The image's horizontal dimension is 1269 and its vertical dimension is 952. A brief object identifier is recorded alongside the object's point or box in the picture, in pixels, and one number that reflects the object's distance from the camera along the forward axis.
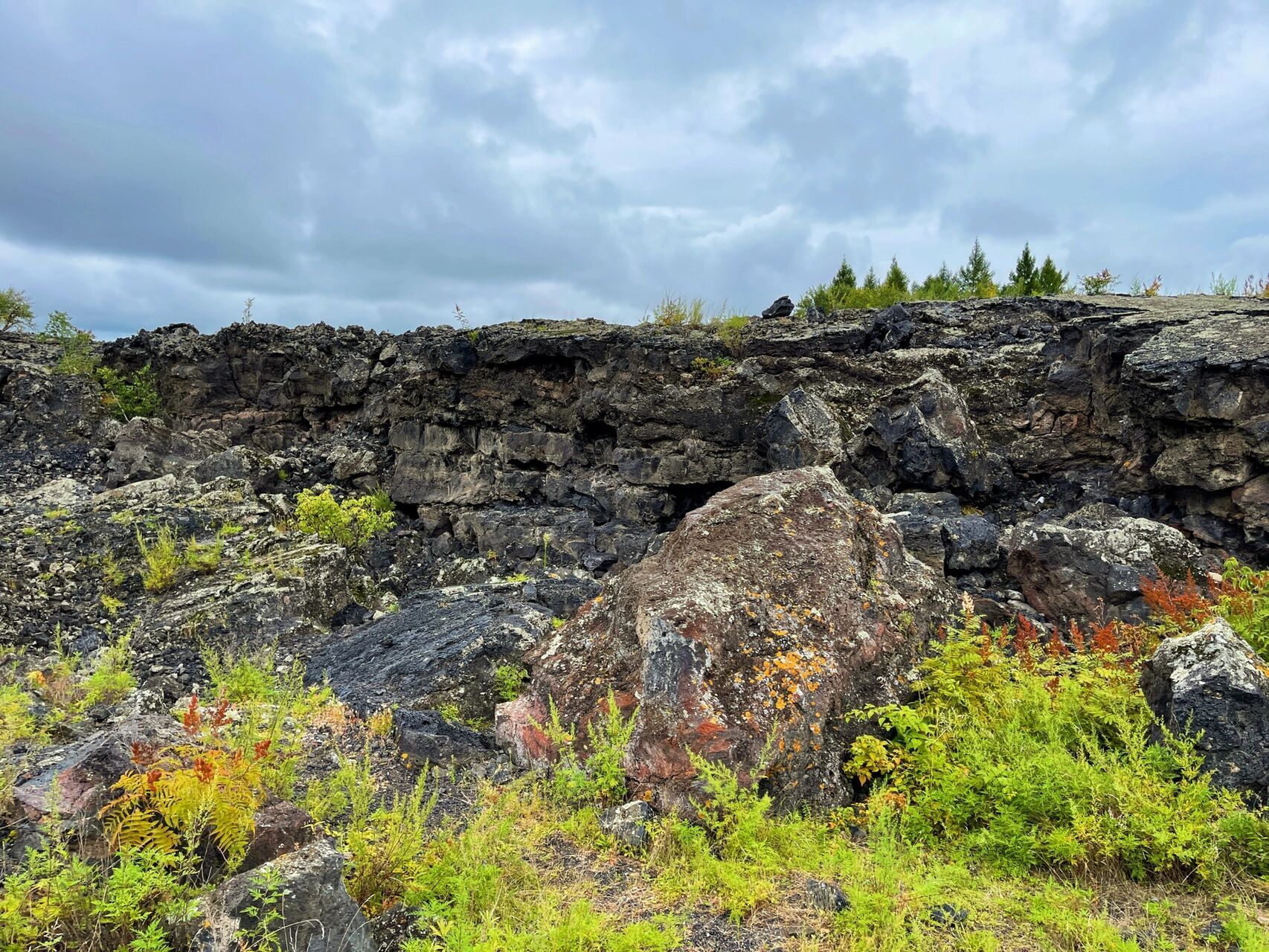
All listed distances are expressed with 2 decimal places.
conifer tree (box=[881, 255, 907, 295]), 19.03
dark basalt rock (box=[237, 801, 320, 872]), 3.60
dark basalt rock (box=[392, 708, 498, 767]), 5.64
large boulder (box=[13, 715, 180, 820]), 3.64
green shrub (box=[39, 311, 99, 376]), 18.42
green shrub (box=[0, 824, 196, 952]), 2.94
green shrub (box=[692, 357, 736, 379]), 13.88
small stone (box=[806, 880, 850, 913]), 3.62
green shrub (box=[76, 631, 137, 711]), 7.79
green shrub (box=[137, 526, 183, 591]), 11.70
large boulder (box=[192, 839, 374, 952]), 2.97
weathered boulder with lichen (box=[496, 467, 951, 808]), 4.79
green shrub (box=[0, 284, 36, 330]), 19.64
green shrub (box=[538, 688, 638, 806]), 4.74
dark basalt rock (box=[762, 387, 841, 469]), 12.26
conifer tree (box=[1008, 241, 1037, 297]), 18.05
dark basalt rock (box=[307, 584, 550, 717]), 7.25
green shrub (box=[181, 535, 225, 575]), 12.02
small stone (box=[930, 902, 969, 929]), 3.49
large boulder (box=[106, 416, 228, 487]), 15.93
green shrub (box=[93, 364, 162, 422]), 18.05
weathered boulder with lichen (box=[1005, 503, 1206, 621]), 8.18
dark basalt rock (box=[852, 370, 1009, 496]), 11.42
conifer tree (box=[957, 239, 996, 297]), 17.55
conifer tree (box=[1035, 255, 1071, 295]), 18.06
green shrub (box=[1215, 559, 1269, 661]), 5.92
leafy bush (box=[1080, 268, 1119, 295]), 14.46
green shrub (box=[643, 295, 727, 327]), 15.23
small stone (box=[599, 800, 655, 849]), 4.28
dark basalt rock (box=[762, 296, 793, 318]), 15.83
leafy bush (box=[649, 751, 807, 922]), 3.78
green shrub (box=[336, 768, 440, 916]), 3.65
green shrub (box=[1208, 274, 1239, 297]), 12.90
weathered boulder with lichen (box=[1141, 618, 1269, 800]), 4.22
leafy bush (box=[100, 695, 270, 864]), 3.46
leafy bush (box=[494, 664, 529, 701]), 7.18
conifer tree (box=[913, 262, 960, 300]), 17.44
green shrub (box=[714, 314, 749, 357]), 14.16
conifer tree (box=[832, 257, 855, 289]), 21.24
